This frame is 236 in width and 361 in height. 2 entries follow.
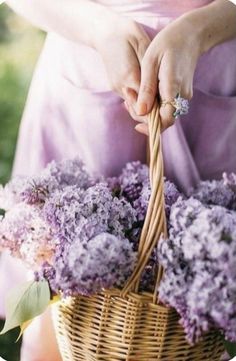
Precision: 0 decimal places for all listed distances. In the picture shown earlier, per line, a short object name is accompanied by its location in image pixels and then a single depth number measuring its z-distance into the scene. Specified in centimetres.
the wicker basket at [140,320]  86
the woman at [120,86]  101
